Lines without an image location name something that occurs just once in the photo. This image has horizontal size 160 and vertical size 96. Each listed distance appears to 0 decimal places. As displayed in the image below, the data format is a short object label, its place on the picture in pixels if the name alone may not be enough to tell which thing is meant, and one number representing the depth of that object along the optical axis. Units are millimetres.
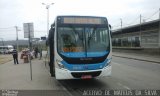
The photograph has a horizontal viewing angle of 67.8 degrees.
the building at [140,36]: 14735
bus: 4650
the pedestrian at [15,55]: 12099
